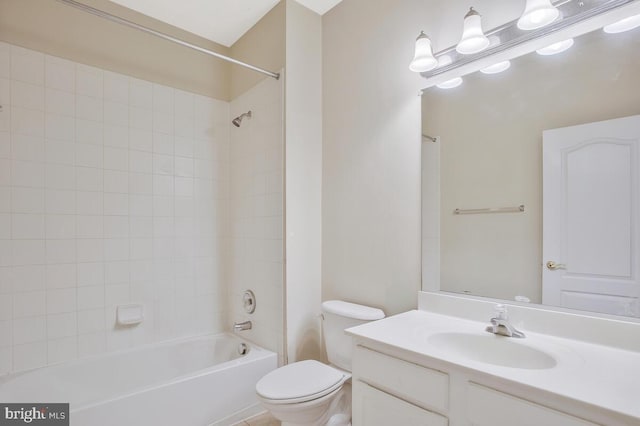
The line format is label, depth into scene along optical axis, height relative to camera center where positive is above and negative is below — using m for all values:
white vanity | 0.84 -0.48
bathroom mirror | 1.15 +0.15
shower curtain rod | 1.51 +0.96
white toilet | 1.52 -0.83
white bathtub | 1.60 -0.97
